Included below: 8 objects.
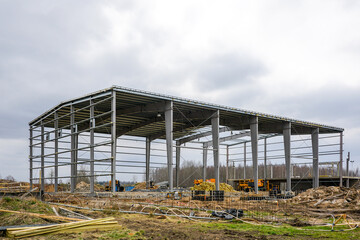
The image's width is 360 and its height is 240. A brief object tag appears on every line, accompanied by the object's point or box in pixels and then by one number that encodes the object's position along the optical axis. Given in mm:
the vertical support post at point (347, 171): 45438
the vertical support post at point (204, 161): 52188
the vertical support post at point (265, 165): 48719
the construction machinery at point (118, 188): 40625
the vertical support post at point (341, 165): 42938
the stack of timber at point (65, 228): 10374
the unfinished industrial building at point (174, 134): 32031
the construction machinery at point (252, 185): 46494
